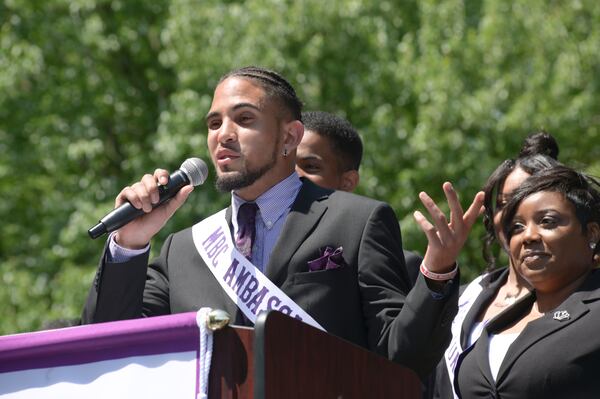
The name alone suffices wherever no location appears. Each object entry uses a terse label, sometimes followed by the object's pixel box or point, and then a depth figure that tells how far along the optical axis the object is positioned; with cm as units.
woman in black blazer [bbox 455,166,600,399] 859
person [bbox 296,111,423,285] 1249
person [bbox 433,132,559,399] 1026
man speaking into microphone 759
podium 586
